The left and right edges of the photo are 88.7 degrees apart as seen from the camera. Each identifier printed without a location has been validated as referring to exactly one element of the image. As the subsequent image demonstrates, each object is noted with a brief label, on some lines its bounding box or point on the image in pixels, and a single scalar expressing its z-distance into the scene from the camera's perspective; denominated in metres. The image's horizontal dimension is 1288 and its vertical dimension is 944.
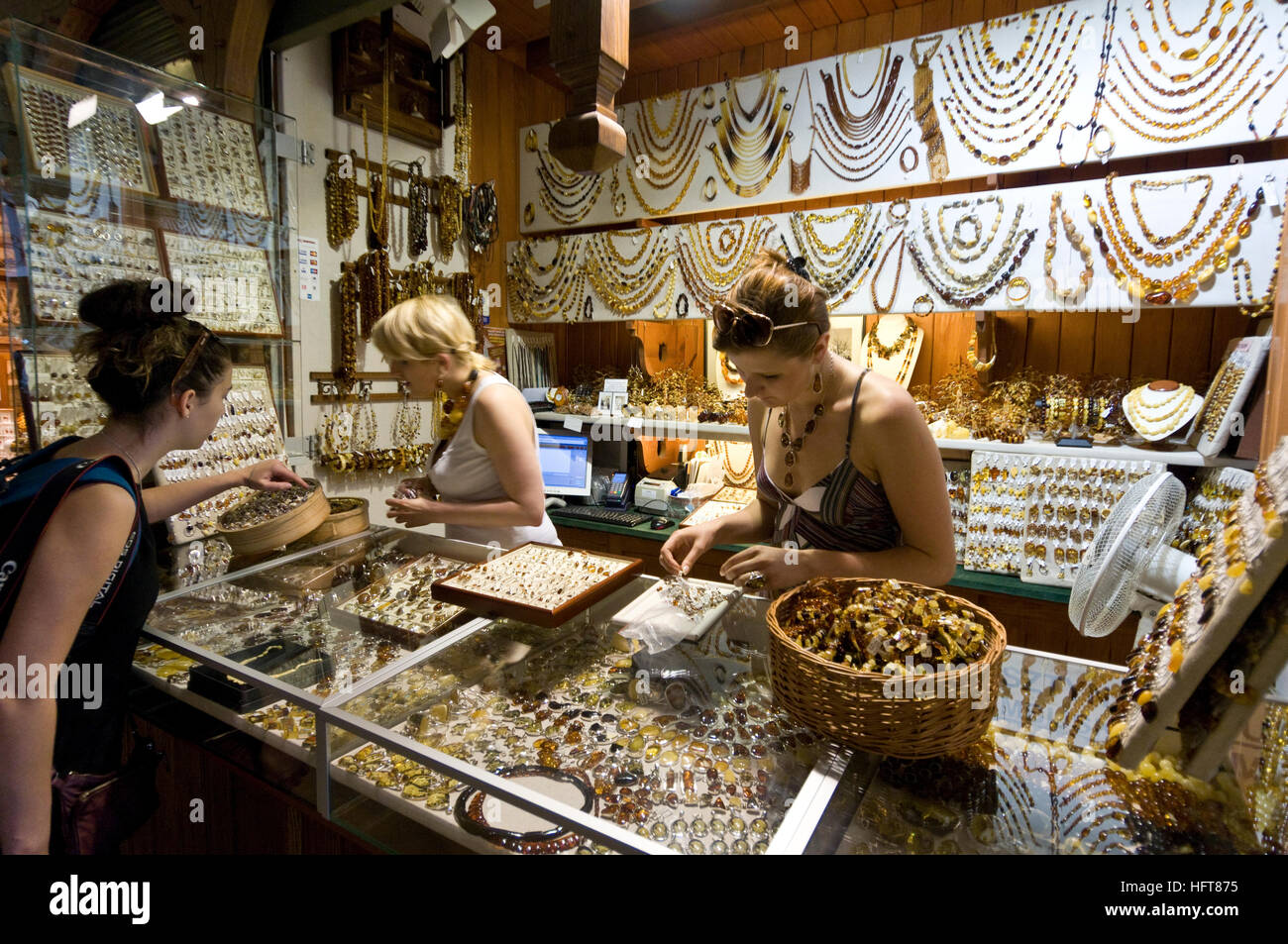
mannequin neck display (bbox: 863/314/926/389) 3.68
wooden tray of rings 1.58
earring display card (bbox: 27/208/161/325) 2.34
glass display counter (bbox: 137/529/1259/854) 0.99
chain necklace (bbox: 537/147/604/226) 4.41
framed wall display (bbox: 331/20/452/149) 3.64
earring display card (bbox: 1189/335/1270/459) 2.52
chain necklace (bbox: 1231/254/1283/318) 2.58
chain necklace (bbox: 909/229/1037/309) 3.02
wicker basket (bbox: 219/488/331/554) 2.21
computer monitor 4.40
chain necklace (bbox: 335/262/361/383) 3.78
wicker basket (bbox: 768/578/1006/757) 1.00
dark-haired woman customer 1.25
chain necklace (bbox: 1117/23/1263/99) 2.61
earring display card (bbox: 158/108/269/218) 2.75
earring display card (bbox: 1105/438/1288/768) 0.81
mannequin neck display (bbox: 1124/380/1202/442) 2.83
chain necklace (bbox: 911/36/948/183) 3.25
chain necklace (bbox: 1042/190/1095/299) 2.90
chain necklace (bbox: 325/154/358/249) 3.68
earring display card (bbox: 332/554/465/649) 1.73
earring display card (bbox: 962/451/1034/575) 3.06
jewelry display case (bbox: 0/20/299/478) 2.30
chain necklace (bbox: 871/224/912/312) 3.29
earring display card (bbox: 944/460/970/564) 3.27
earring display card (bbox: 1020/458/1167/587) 2.88
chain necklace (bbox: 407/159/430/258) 4.10
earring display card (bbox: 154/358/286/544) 2.73
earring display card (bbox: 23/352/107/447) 2.38
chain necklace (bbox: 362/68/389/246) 3.89
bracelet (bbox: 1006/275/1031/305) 3.03
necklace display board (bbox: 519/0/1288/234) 2.69
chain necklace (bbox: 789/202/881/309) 3.38
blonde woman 2.39
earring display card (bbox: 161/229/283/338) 2.80
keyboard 3.95
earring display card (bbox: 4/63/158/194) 2.27
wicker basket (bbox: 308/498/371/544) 2.53
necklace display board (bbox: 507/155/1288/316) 2.63
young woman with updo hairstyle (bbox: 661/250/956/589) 1.63
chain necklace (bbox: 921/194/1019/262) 3.07
